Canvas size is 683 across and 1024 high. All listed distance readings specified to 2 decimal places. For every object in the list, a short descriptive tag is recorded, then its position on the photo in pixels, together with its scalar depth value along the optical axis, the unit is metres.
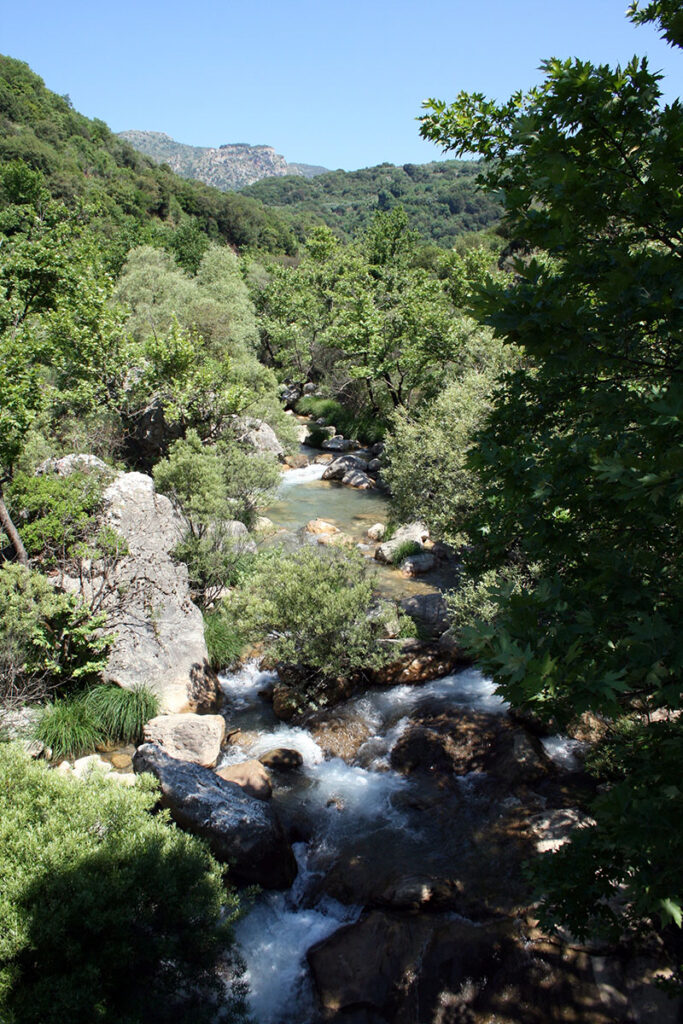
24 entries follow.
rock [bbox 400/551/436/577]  17.14
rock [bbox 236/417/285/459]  21.70
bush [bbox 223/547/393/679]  10.89
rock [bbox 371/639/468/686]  11.93
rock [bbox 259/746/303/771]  9.89
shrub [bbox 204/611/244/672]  12.66
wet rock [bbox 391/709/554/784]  9.12
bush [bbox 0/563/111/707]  9.27
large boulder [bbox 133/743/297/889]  7.55
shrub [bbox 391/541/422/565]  17.84
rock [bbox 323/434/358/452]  31.70
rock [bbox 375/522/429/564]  18.08
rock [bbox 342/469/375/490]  25.88
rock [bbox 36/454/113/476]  12.55
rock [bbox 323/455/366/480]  26.73
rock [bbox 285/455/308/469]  28.77
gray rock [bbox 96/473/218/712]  10.95
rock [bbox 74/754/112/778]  8.85
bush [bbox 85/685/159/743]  10.05
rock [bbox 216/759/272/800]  9.04
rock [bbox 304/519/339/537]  19.81
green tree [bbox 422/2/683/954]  3.24
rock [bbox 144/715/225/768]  9.59
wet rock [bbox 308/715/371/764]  10.27
